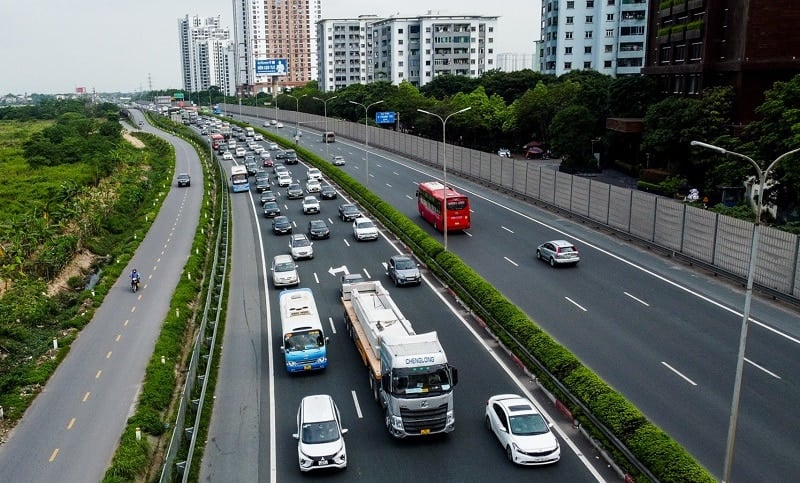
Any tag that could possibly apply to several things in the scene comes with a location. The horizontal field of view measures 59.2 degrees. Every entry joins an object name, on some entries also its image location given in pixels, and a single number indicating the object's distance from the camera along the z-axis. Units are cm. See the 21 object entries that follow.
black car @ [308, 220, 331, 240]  5453
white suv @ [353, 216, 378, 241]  5334
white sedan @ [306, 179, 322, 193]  7469
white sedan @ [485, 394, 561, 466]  2173
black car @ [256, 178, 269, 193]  7825
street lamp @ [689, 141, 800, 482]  1897
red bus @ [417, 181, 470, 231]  5253
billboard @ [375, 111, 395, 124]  12781
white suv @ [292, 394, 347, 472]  2158
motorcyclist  4369
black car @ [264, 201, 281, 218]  6444
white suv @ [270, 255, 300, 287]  4197
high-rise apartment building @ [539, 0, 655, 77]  13125
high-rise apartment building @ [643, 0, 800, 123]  6419
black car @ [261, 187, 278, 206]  6833
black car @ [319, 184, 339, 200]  7275
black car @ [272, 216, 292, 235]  5698
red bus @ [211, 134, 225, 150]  11951
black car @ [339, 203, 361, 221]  6144
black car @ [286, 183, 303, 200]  7388
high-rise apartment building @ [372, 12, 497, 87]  18300
